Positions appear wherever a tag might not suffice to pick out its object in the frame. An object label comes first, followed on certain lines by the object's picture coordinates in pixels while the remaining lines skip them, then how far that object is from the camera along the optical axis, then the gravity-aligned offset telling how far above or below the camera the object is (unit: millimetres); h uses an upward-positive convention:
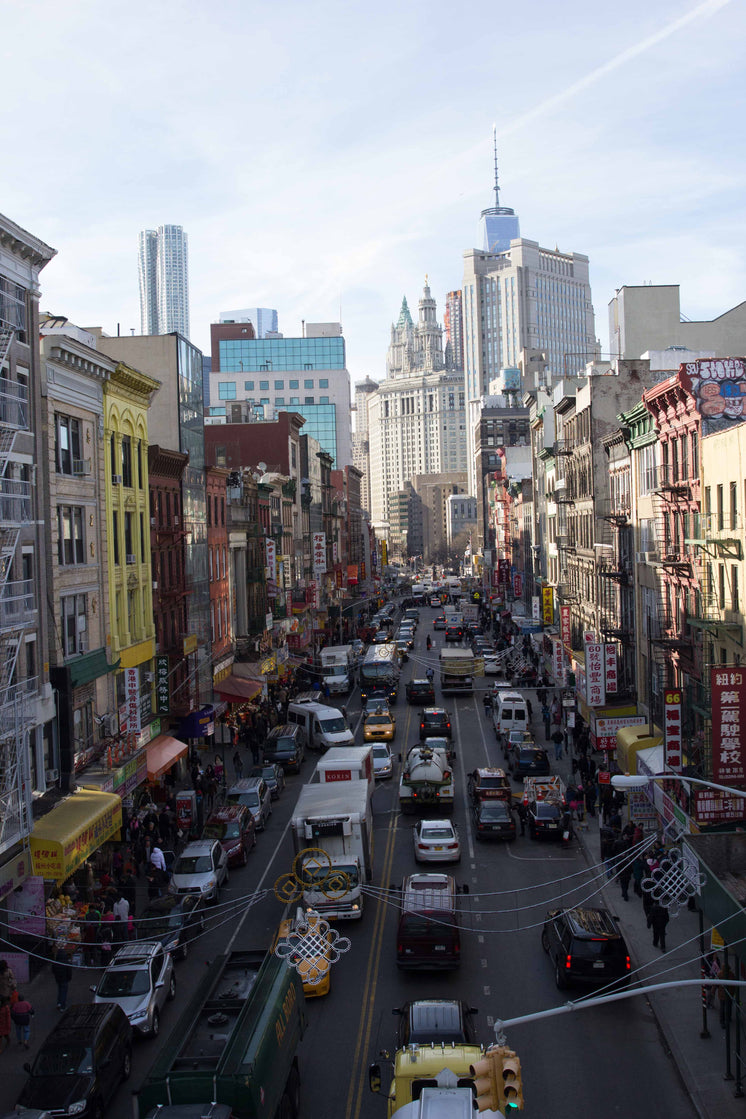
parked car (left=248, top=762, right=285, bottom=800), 40406 -9511
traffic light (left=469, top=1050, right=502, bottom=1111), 11305 -6106
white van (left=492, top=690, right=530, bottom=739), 48844 -8890
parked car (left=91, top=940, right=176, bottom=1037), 19781 -8801
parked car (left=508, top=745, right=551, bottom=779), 41531 -9507
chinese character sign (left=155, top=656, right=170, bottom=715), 39281 -5619
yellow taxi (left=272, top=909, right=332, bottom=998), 20375 -8450
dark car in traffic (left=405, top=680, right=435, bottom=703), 61312 -9578
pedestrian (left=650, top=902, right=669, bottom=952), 23344 -9049
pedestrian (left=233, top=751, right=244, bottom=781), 43438 -9737
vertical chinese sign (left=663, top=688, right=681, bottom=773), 27062 -5402
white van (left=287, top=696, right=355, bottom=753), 47438 -9124
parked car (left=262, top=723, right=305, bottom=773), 45438 -9515
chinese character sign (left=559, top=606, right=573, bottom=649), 59125 -5753
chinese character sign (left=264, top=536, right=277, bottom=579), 64625 -1216
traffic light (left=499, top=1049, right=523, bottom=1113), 11062 -5993
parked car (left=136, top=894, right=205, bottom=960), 23500 -9089
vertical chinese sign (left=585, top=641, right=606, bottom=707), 39312 -5719
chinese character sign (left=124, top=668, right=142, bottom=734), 33803 -5286
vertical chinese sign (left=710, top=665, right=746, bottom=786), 22609 -4442
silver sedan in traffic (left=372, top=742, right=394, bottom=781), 42219 -9500
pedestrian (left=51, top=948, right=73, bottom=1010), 21828 -9240
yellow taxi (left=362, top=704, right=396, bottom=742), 49094 -9277
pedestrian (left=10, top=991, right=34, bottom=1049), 19797 -9182
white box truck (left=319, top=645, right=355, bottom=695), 66062 -8892
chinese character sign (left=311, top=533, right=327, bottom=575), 87688 -1317
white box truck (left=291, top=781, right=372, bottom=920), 25141 -8000
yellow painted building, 36219 +717
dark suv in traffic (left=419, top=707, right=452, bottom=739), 47781 -8977
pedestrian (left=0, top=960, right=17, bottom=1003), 20641 -8861
